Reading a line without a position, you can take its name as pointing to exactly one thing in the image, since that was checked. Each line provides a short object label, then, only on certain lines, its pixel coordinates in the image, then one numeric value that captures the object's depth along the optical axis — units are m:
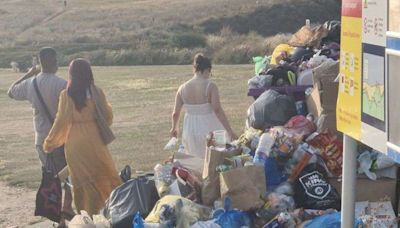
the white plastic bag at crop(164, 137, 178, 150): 17.66
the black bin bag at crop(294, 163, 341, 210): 12.41
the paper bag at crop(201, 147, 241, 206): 12.74
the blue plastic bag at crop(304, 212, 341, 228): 11.40
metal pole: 8.34
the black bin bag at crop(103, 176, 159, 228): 12.88
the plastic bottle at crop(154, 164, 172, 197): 13.34
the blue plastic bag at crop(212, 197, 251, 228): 11.70
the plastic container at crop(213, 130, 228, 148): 13.82
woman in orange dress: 14.87
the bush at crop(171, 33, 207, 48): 101.75
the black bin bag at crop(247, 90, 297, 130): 14.80
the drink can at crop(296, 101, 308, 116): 15.02
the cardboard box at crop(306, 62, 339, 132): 13.58
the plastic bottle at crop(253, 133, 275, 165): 13.06
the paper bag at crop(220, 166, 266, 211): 12.12
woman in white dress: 17.00
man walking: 15.97
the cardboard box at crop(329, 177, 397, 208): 12.46
